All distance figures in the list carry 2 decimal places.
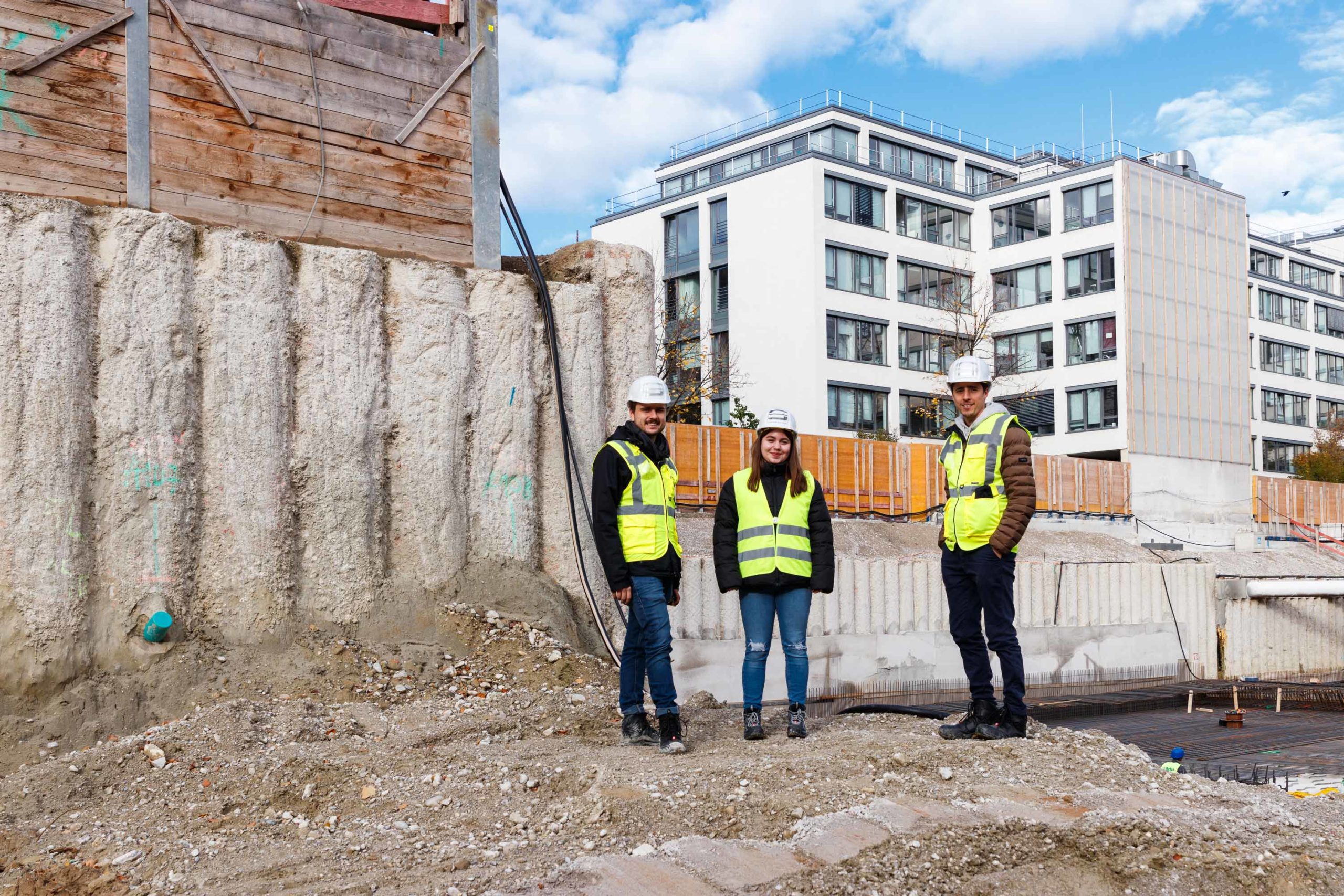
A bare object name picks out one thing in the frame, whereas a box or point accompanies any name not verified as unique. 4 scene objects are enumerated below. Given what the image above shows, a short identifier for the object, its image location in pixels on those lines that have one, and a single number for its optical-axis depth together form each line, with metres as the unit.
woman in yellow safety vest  7.56
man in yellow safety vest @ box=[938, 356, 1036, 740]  7.37
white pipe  23.95
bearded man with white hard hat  7.23
